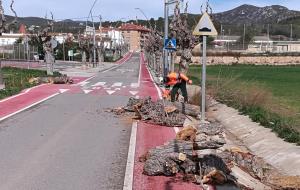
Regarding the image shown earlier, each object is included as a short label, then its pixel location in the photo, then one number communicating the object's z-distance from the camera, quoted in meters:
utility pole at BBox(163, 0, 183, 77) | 37.49
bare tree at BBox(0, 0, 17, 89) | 31.53
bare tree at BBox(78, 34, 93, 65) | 77.25
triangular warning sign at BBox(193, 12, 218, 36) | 13.55
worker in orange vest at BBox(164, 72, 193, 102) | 23.14
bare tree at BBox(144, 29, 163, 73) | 56.33
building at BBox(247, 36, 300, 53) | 133.38
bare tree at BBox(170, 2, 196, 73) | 31.20
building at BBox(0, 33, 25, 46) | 153.70
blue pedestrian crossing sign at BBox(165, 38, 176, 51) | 32.59
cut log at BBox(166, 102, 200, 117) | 20.26
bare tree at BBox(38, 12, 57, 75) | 46.09
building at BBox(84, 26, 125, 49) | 149.10
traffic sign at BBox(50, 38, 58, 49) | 49.44
